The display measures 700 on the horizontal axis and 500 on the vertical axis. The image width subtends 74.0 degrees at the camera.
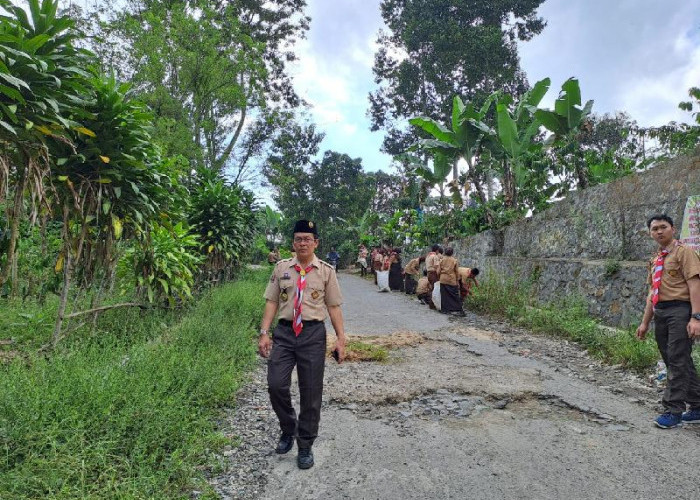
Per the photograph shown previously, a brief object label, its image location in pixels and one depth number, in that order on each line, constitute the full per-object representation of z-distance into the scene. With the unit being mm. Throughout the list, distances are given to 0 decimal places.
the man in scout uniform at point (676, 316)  3744
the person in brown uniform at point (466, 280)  10969
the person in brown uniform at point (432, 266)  11680
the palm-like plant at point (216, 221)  10133
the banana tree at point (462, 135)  13523
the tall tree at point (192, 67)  14781
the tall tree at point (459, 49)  23609
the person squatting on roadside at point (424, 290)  12430
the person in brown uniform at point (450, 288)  10664
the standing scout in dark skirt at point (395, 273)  17219
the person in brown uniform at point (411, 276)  14600
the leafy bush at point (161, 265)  6324
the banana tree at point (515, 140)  12570
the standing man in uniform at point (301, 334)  3232
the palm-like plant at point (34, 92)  3350
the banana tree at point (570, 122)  10969
